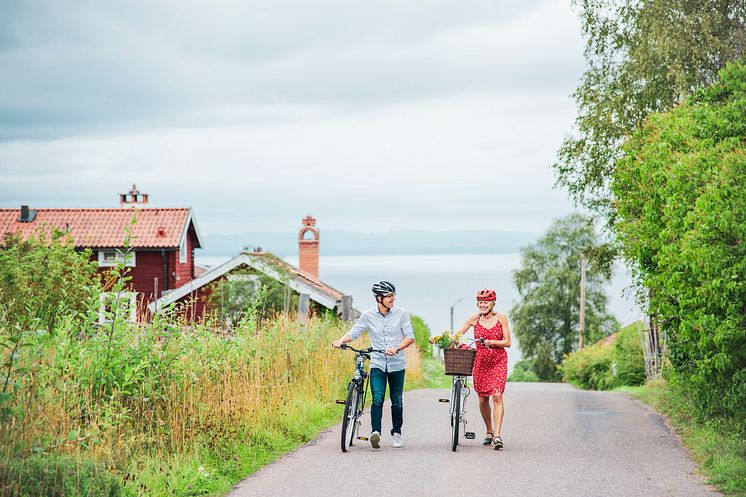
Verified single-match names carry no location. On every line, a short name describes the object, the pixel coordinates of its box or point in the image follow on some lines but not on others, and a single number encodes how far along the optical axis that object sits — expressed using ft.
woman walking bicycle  38.22
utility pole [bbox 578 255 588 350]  208.31
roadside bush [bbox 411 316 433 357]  138.31
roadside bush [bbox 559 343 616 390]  135.03
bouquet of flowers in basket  37.63
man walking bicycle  38.19
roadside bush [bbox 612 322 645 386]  105.09
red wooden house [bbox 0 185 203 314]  158.61
